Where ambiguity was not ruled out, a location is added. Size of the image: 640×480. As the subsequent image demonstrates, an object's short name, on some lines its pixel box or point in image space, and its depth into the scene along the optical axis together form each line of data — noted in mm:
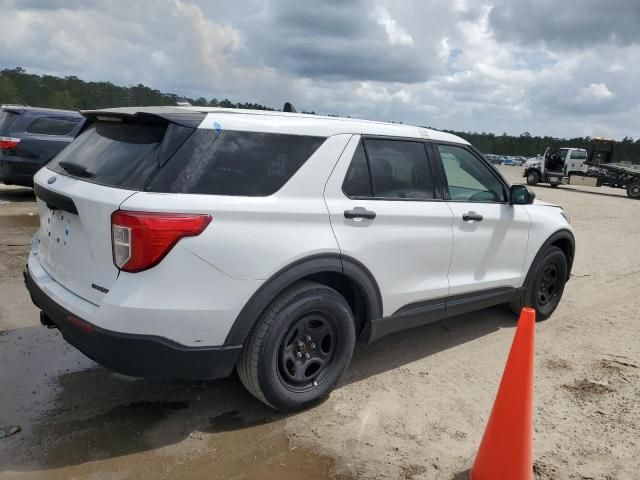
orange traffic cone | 2547
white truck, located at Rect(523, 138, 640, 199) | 24189
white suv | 2619
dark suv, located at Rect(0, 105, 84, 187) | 10094
